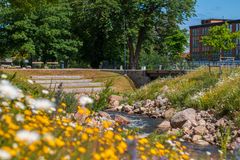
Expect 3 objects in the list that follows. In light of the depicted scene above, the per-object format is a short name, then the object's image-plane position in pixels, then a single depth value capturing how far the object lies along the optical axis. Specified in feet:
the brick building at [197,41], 384.27
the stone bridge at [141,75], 153.10
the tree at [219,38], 130.93
